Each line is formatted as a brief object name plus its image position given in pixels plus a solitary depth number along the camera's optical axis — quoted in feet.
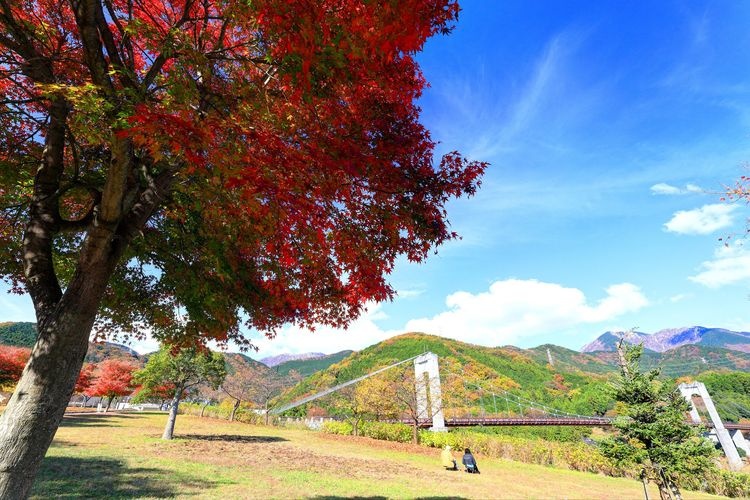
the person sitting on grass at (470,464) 45.93
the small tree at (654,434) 30.19
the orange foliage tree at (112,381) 113.60
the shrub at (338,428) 88.63
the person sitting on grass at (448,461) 47.98
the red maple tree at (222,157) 10.44
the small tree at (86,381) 108.47
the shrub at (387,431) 79.92
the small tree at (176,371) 59.77
